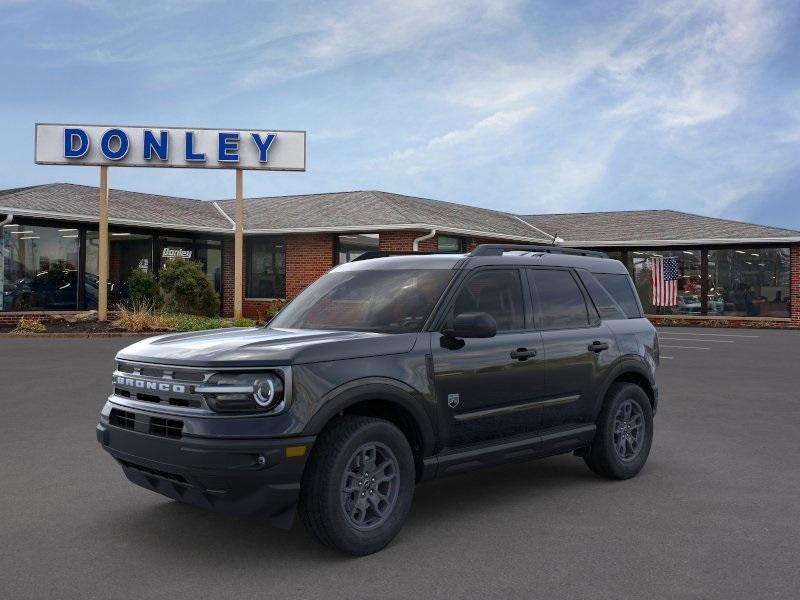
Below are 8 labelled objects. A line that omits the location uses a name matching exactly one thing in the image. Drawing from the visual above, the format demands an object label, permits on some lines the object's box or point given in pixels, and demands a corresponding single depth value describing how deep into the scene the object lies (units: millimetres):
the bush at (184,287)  25219
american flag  30594
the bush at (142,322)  21266
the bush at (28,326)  20750
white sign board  24062
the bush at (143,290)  25031
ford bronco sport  4465
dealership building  25078
